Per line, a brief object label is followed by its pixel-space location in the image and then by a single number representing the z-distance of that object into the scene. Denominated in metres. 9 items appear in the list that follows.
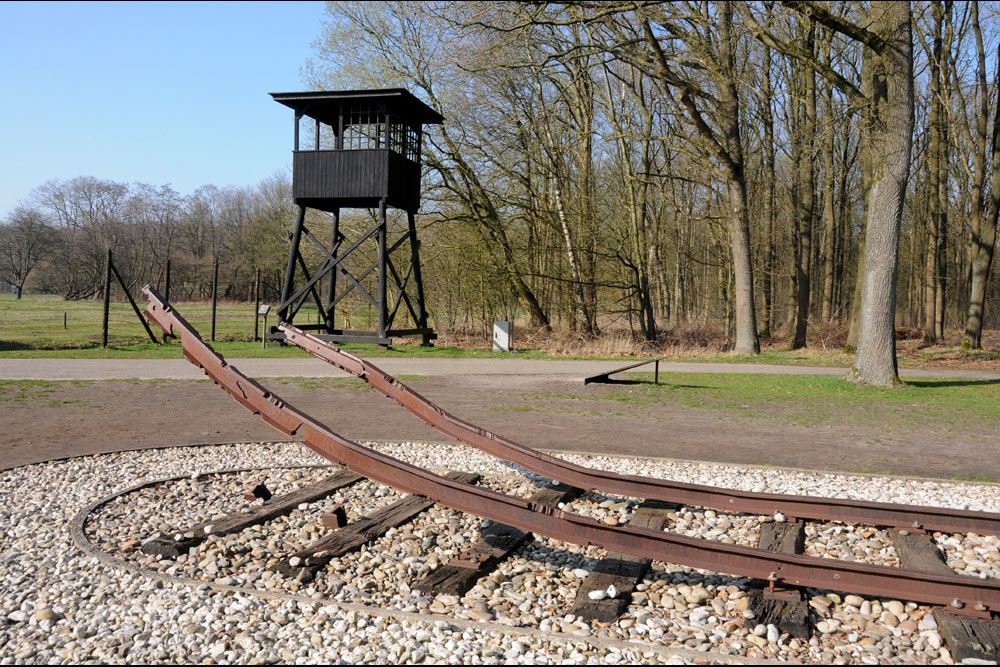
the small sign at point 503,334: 23.62
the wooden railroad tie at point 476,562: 4.24
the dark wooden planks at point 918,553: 4.56
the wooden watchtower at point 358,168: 20.53
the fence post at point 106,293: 19.44
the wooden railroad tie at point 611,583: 3.88
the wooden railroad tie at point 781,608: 3.71
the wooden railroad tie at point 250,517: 4.67
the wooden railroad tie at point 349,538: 4.49
